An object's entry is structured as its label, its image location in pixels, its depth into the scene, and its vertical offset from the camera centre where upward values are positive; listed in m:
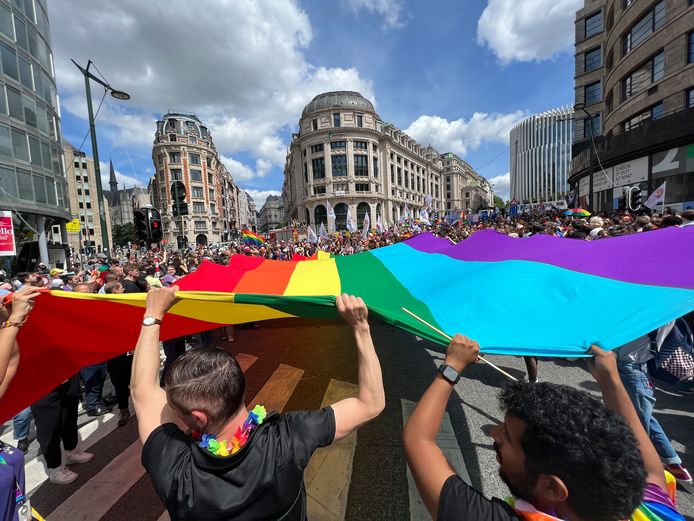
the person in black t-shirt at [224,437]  1.27 -0.88
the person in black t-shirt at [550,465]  1.01 -0.84
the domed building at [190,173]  63.28 +15.65
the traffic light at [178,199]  10.06 +1.59
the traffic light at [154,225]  9.47 +0.70
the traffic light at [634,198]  12.31 +1.11
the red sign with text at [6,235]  12.16 +0.80
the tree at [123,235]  80.44 +3.97
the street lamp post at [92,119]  9.24 +4.03
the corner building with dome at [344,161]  61.84 +16.39
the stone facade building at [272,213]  183.50 +18.19
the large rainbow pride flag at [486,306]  2.14 -0.58
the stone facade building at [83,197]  61.85 +11.67
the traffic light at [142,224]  9.30 +0.75
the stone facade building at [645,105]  16.14 +7.34
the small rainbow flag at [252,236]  15.77 +0.40
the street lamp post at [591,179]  17.07 +2.76
